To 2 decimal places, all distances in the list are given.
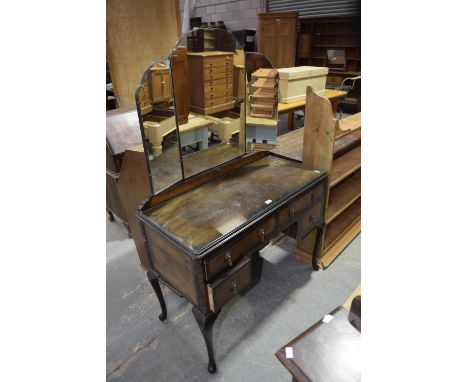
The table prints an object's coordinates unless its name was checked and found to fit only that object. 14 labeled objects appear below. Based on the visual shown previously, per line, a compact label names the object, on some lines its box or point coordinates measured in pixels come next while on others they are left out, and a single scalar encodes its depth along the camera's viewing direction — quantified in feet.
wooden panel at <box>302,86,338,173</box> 6.72
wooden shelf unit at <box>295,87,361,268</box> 6.86
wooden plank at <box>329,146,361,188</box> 7.86
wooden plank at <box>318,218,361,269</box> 8.72
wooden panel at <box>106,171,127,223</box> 9.16
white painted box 11.34
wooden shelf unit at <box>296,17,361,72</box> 23.07
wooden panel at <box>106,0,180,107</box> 6.24
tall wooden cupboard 23.58
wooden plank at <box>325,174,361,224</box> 8.67
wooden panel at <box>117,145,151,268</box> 6.65
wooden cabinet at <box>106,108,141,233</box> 8.14
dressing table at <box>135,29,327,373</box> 4.98
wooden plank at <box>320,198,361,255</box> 9.23
